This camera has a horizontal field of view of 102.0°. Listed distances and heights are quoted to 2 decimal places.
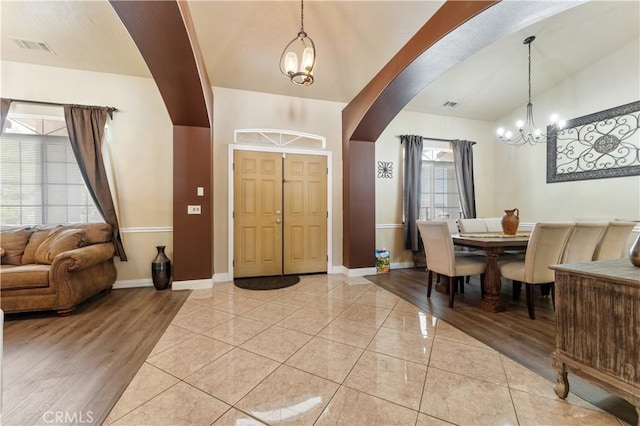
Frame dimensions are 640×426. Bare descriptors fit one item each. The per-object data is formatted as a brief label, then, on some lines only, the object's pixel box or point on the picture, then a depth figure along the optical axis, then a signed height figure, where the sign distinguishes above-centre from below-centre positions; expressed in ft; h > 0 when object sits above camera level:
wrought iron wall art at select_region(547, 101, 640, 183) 11.64 +3.35
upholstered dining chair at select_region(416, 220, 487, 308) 9.33 -1.72
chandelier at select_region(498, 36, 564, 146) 14.38 +4.73
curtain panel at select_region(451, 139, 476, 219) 16.72 +2.50
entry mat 12.04 -3.36
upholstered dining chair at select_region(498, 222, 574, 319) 8.04 -1.27
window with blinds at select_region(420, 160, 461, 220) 16.84 +1.40
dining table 8.86 -1.72
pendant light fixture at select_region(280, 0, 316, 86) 7.57 +4.38
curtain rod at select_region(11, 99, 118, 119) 10.65 +4.63
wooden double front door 13.30 -0.03
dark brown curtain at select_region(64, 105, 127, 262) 11.02 +2.75
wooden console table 4.18 -1.98
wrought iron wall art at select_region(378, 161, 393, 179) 15.75 +2.70
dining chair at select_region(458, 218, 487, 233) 12.60 -0.58
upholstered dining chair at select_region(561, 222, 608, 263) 8.26 -0.93
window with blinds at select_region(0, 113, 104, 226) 10.69 +1.50
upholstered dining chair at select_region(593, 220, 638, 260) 8.93 -0.95
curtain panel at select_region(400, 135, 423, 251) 15.53 +1.41
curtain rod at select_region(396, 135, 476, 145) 16.59 +4.79
